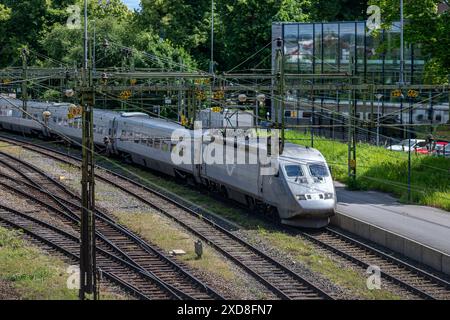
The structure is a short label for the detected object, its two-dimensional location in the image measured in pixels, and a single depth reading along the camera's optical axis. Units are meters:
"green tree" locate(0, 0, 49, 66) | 75.06
